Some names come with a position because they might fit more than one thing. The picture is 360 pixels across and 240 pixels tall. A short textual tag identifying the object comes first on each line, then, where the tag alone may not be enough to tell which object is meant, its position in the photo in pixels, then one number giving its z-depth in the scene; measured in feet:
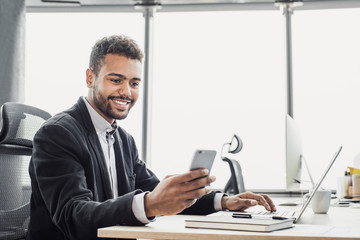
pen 4.44
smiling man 4.27
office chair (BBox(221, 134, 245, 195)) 11.17
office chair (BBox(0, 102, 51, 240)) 5.98
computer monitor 7.22
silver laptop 5.22
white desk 3.76
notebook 3.97
